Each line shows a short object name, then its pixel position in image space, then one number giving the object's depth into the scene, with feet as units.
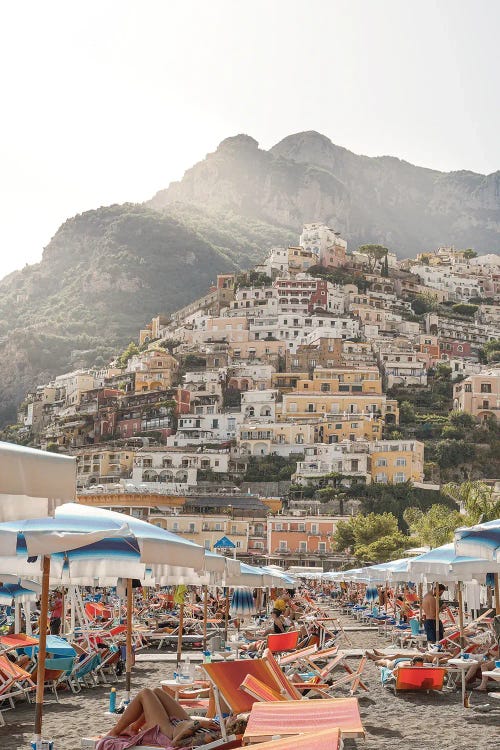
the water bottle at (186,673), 34.31
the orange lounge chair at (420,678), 40.19
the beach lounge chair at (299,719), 21.03
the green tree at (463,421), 271.69
